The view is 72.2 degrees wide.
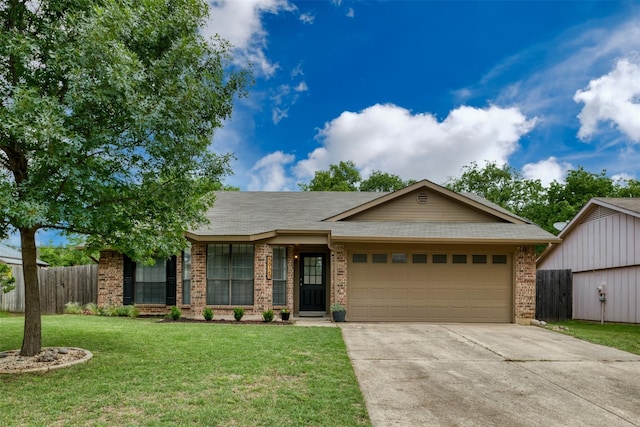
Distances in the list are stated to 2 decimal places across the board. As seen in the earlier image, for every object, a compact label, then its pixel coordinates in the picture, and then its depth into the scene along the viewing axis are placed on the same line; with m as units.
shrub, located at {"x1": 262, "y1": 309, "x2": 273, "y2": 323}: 11.91
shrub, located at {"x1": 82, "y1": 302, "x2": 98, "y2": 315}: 13.69
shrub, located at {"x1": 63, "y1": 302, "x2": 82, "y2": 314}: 14.11
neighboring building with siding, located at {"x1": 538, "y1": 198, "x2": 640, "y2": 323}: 13.28
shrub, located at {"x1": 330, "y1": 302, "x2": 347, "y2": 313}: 12.23
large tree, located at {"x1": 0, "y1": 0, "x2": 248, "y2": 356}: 5.53
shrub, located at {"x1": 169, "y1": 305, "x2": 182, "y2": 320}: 12.23
